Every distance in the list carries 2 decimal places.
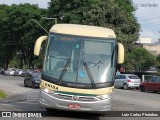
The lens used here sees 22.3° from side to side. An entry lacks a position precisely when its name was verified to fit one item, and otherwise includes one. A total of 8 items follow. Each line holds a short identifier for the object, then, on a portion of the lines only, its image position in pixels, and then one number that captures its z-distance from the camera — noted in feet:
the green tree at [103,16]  163.24
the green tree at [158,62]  183.10
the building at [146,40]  448.74
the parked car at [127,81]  122.83
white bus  42.16
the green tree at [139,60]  174.99
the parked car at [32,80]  111.04
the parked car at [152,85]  105.80
